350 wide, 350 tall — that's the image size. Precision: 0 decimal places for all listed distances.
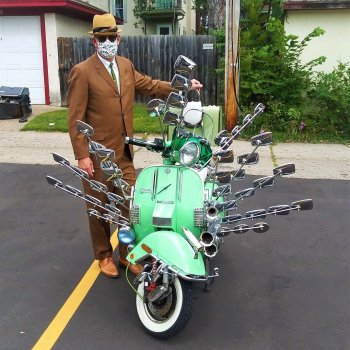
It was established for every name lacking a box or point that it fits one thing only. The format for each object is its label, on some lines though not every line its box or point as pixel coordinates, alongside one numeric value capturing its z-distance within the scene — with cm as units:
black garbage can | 1077
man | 356
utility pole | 850
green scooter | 298
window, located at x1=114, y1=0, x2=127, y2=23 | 2243
